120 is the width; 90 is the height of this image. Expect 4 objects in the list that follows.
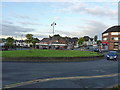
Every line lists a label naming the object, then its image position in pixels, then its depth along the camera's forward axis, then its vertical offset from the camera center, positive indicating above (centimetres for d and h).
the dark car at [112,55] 1494 -176
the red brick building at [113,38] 4339 +308
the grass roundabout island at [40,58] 1160 -169
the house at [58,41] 6721 +299
